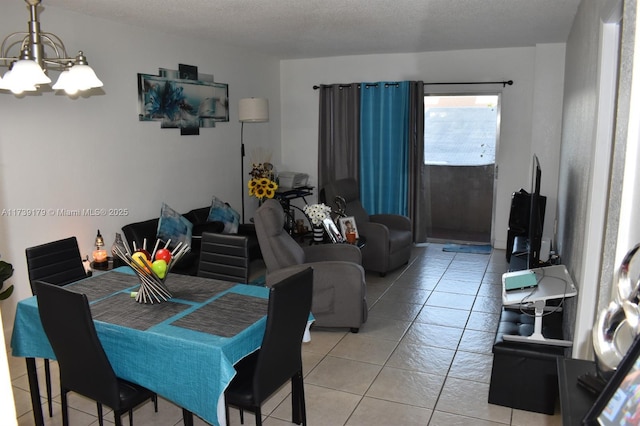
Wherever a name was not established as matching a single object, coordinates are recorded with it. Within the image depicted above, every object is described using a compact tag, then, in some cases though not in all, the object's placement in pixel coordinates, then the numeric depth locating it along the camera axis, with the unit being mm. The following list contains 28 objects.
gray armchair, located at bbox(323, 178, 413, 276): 5652
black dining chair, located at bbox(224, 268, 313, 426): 2398
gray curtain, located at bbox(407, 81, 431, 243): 6918
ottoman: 2959
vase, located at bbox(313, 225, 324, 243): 5414
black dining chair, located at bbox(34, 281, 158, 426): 2338
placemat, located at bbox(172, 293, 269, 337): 2472
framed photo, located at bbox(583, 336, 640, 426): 1031
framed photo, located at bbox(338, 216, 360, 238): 5504
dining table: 2299
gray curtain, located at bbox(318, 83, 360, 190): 7301
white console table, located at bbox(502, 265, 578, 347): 2826
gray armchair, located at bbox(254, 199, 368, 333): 4078
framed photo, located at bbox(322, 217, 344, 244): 5273
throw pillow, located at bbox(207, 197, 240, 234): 5773
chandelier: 2283
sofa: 4773
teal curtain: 7047
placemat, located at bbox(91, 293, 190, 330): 2550
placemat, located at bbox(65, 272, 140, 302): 2994
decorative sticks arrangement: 2752
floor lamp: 6156
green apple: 2889
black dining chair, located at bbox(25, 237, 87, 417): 3177
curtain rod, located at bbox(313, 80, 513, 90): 6559
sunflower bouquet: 6234
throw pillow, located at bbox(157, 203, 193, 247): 4996
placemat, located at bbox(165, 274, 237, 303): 2941
